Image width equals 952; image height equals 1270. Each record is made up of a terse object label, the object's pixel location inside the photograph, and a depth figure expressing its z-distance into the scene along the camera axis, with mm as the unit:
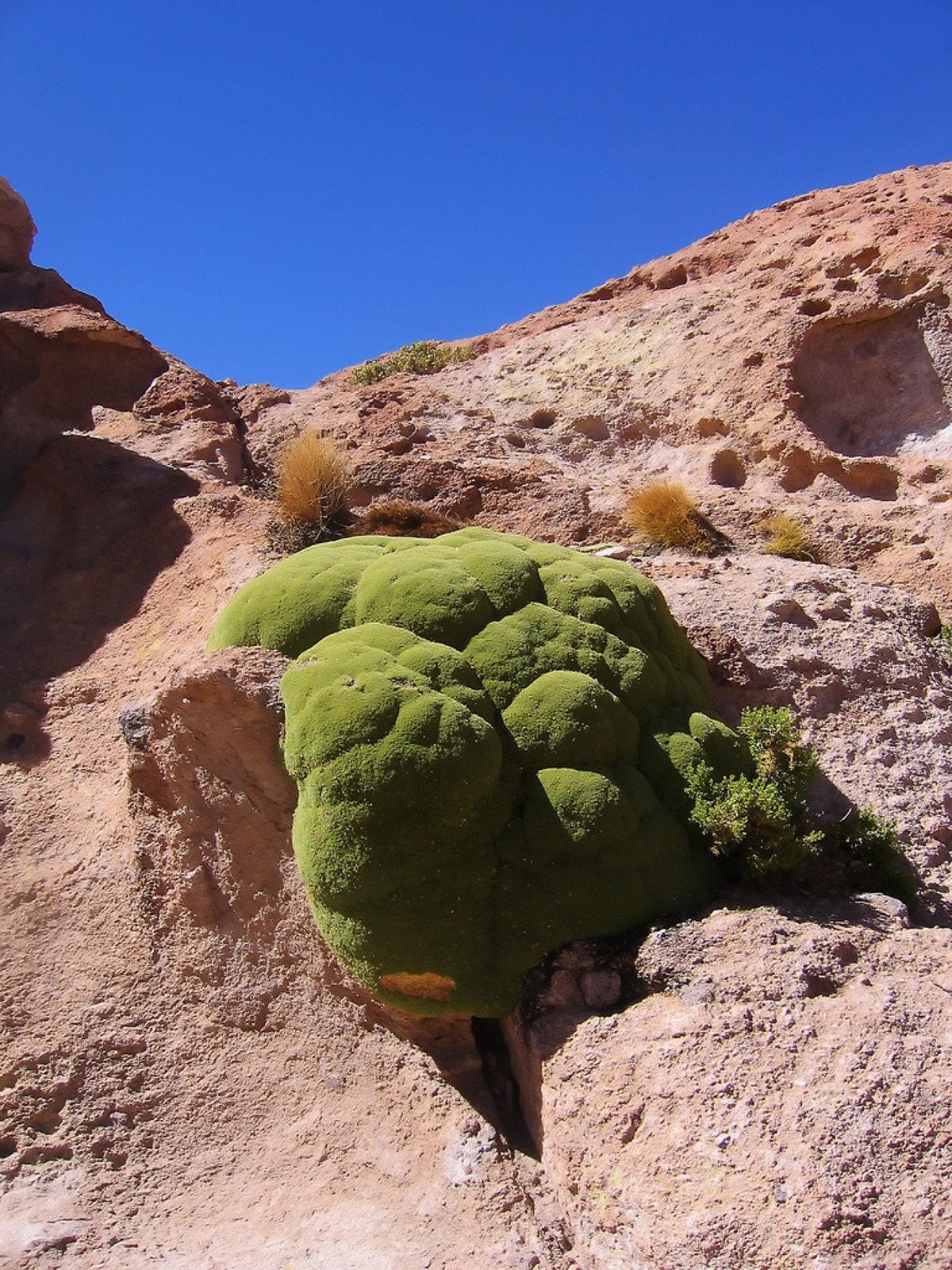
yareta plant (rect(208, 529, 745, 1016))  3705
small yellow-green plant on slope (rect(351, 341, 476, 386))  10633
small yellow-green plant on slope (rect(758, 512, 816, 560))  6883
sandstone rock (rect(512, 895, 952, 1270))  2754
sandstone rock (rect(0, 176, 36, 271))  9505
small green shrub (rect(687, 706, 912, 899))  3898
